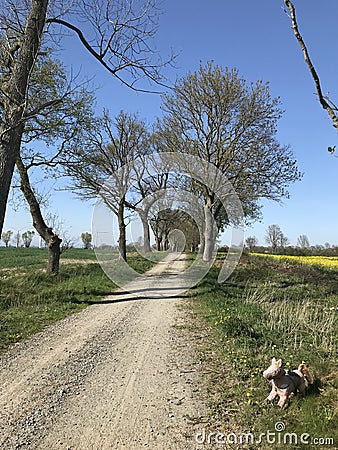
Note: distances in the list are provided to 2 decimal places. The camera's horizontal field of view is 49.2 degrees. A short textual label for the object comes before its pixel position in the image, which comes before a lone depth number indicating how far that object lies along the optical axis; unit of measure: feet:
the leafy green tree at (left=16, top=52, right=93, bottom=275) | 44.53
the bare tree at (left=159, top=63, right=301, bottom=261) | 69.21
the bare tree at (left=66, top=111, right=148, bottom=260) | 53.30
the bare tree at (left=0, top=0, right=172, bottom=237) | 18.69
